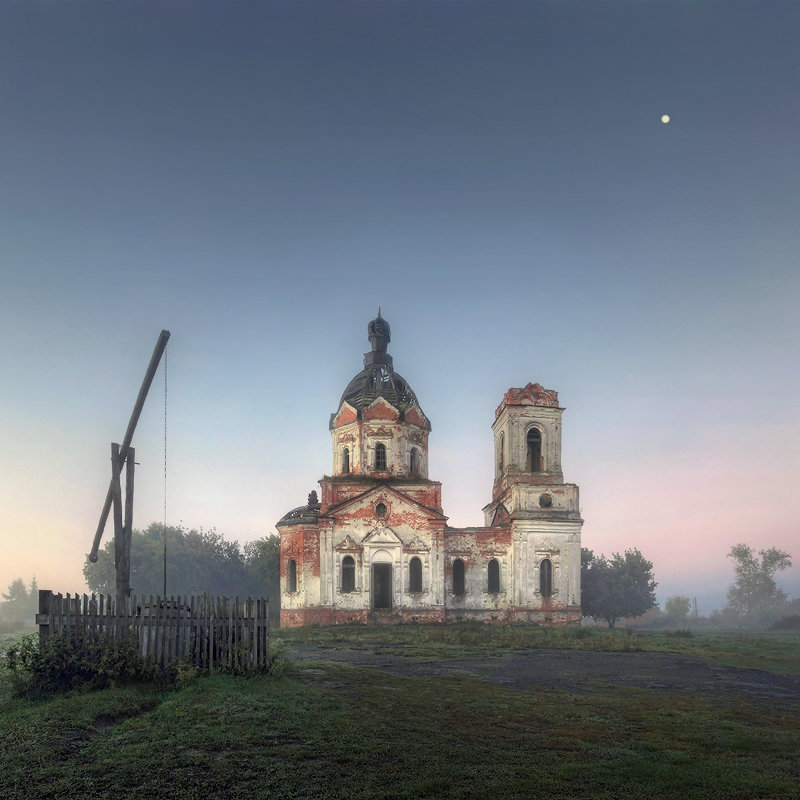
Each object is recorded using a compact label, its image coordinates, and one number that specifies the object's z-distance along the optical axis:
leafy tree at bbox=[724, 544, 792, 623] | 95.69
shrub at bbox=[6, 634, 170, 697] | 11.70
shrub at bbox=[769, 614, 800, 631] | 59.19
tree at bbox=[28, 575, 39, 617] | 90.99
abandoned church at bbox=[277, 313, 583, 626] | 40.66
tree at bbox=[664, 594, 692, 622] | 112.12
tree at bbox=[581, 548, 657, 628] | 51.22
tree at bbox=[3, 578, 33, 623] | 86.73
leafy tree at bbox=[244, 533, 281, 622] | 51.75
